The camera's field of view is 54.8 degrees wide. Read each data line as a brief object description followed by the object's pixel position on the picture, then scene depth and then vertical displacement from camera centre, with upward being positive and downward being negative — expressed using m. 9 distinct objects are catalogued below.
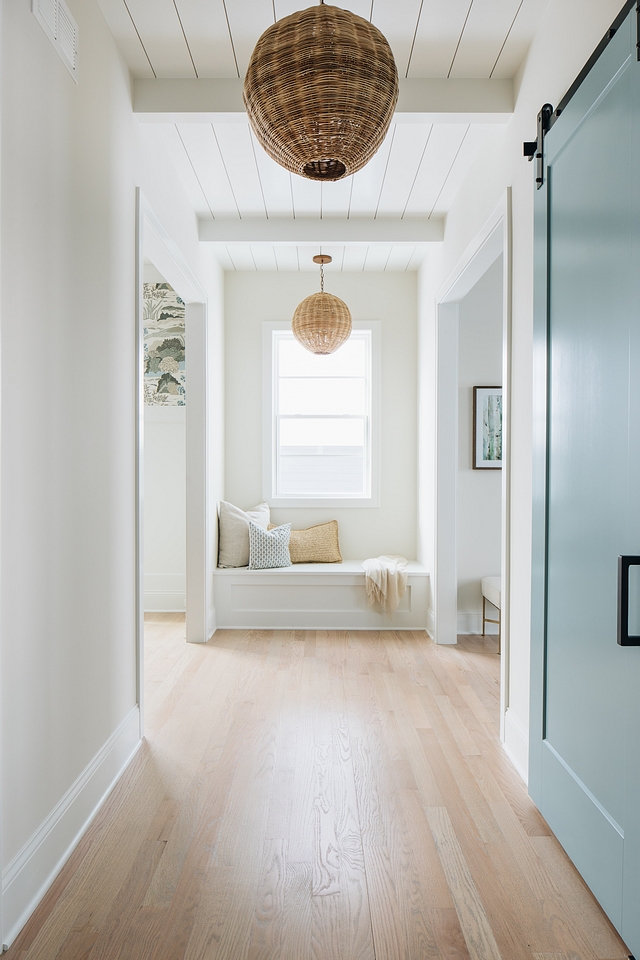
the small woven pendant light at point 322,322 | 4.18 +0.97
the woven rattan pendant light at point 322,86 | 1.44 +0.91
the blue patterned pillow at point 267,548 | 4.61 -0.63
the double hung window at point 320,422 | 5.24 +0.36
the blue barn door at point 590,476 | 1.48 -0.03
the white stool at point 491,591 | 4.18 -0.87
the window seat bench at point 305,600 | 4.55 -1.01
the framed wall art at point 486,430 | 4.55 +0.26
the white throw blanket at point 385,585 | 4.49 -0.88
